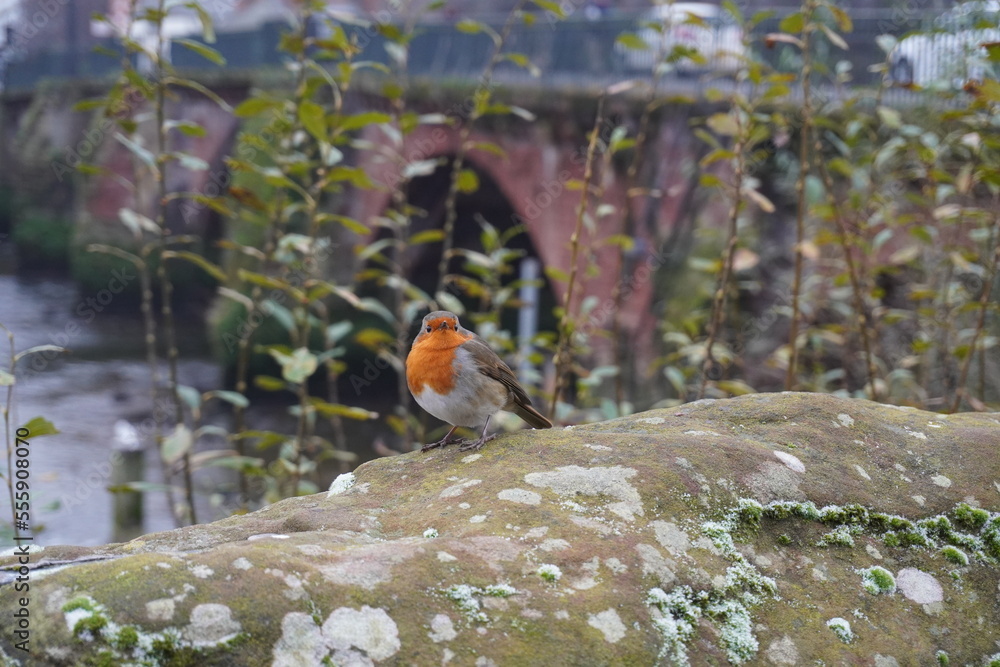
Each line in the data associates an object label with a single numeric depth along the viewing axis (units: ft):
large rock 4.32
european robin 8.65
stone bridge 31.32
